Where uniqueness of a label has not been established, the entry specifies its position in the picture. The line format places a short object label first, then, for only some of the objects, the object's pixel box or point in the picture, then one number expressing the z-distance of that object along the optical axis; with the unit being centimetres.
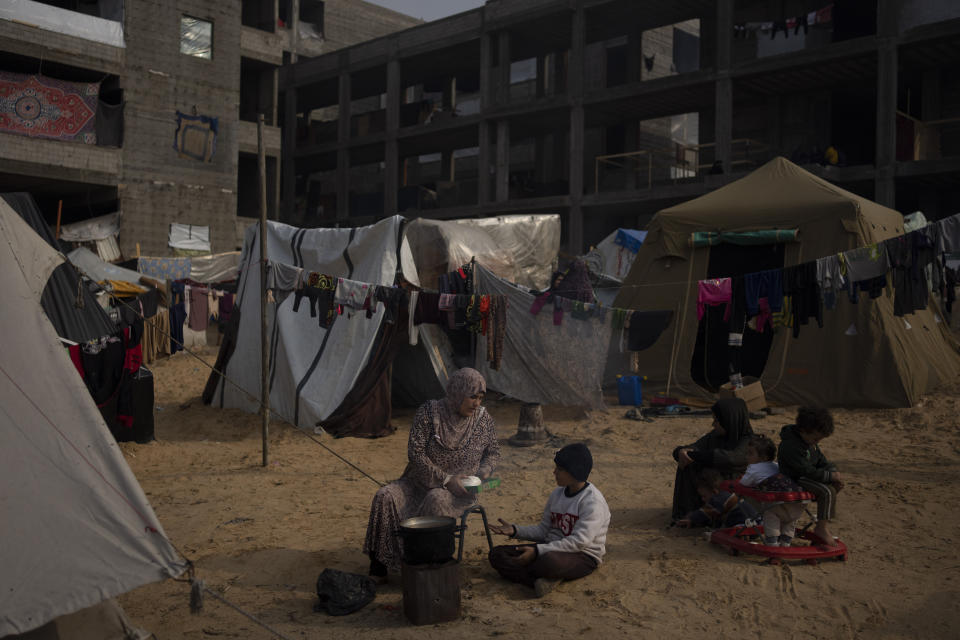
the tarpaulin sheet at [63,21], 1884
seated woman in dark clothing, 525
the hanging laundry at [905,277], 727
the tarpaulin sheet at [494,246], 1099
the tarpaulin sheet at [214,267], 1897
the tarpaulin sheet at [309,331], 962
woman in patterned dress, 436
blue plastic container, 1077
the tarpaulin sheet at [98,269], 1697
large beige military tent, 983
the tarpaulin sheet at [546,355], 984
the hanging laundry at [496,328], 955
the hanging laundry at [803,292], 834
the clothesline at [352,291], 870
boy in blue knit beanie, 423
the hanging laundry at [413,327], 924
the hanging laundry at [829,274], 797
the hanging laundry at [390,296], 893
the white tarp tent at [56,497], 310
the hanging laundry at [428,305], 929
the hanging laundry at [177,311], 1670
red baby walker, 452
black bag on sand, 399
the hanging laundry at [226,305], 1750
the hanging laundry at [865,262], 757
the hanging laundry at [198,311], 1689
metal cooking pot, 379
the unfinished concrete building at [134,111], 1916
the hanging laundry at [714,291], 928
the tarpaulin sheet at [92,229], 2057
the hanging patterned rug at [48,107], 1884
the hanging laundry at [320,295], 870
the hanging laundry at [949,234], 693
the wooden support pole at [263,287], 739
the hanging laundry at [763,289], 867
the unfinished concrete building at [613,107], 1839
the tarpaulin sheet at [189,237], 2217
